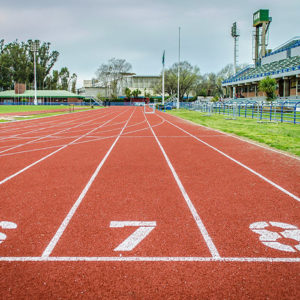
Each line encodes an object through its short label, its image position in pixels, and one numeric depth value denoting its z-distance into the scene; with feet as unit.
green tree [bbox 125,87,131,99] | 351.05
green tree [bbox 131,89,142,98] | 365.20
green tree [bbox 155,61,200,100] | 294.25
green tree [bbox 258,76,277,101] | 101.81
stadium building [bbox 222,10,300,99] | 131.54
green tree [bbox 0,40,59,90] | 337.11
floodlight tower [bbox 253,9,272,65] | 196.83
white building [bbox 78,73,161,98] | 392.47
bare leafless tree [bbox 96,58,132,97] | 338.75
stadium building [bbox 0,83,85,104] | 276.62
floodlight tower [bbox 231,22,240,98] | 210.59
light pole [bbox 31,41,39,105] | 232.73
